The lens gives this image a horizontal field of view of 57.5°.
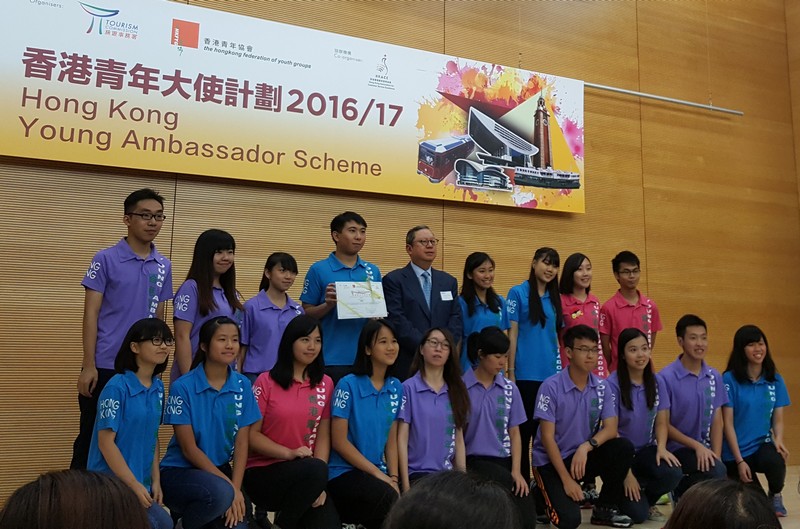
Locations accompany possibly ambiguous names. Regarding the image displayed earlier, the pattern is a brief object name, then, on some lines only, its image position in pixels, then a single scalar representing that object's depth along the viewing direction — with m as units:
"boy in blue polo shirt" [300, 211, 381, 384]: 3.65
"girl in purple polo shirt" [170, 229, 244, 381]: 3.31
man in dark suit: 3.70
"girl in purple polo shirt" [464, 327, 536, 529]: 3.46
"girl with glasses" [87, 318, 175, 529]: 2.67
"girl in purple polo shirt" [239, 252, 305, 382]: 3.56
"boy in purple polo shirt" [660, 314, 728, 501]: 4.00
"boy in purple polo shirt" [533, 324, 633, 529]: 3.55
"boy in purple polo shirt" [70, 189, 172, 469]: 3.02
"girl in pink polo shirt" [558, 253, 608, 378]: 4.14
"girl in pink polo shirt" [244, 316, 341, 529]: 2.91
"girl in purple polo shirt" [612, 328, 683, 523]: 3.72
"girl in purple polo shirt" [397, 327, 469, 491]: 3.28
